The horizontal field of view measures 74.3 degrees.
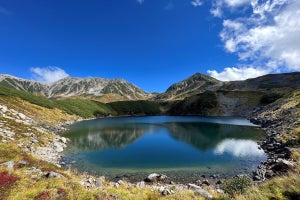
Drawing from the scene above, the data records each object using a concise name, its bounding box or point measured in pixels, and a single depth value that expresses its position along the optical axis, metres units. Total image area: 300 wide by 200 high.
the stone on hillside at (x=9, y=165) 16.80
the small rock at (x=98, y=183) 18.83
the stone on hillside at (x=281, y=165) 24.75
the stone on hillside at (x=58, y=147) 41.67
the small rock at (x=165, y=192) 16.22
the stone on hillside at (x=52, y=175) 17.22
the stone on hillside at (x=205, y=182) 25.28
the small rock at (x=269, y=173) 25.20
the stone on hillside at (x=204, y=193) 14.65
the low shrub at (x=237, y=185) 13.22
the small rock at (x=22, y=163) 19.36
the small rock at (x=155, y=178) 26.04
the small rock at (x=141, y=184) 22.78
